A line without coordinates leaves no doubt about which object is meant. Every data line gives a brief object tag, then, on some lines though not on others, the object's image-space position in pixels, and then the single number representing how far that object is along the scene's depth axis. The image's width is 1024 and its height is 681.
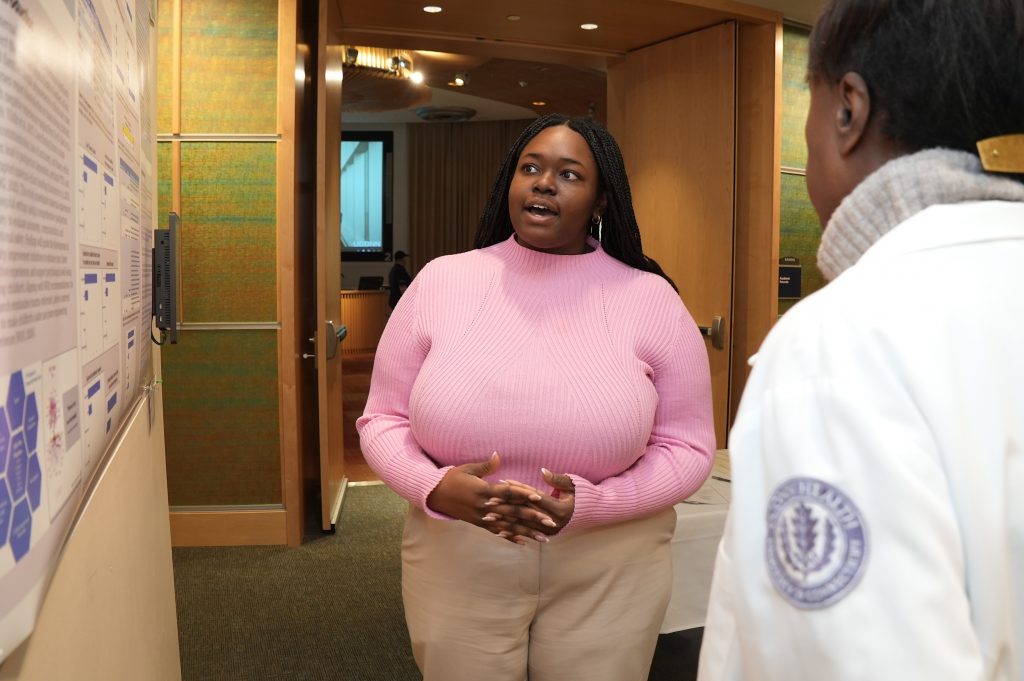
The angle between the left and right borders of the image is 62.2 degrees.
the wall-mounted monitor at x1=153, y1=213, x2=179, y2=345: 1.82
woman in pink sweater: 1.63
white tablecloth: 2.65
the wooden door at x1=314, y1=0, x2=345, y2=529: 3.91
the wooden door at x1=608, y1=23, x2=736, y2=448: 4.73
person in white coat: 0.62
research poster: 0.63
